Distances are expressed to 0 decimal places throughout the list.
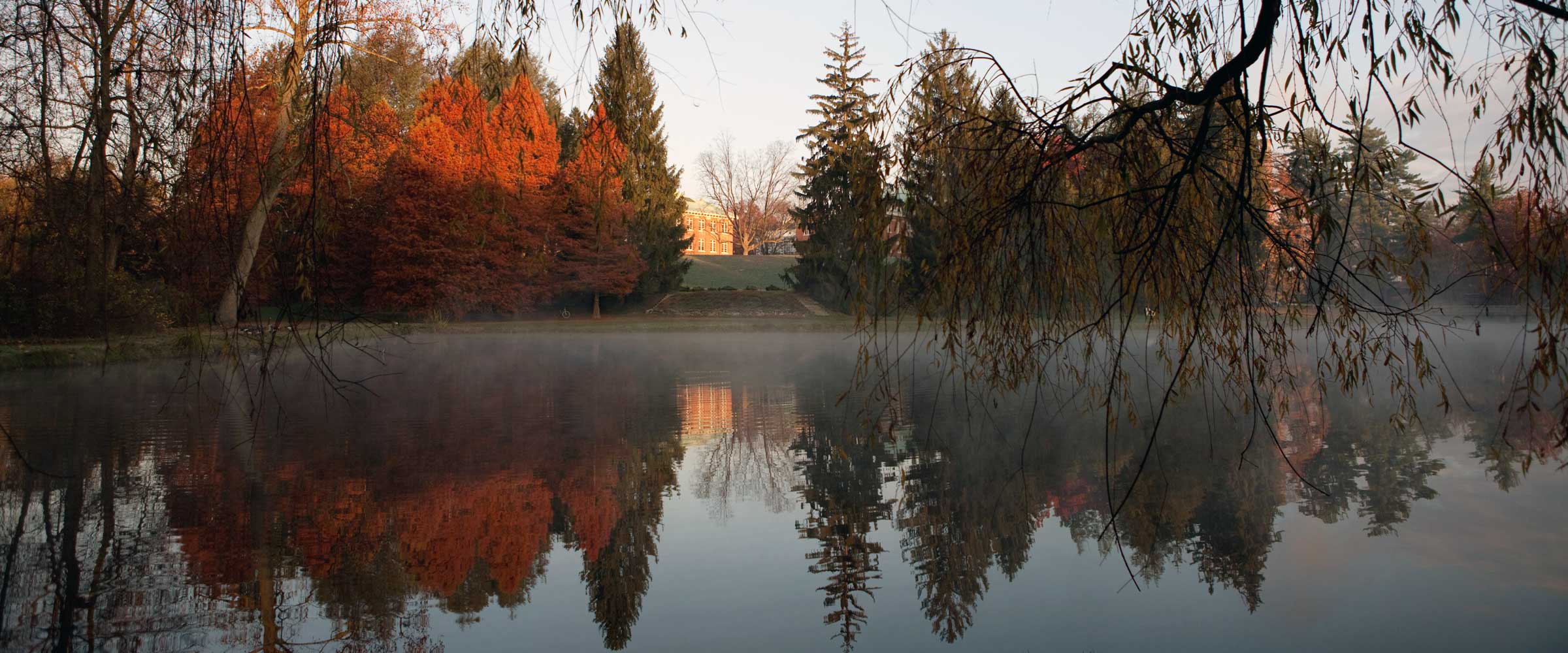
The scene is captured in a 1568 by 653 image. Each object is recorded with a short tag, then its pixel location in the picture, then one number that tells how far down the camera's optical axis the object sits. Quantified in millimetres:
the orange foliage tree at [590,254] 35344
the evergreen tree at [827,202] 35531
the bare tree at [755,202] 60000
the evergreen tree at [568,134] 39531
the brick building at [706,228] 89662
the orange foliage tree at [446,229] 30094
